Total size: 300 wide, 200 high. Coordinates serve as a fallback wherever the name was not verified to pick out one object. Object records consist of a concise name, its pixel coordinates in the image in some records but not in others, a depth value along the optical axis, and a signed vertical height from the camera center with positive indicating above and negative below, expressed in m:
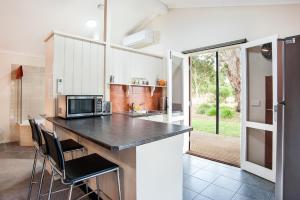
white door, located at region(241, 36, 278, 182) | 2.64 -0.14
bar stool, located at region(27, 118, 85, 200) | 1.84 -0.49
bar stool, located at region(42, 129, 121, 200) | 1.31 -0.52
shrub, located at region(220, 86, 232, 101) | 6.48 +0.28
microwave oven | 2.33 -0.08
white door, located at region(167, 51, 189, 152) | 3.73 +0.22
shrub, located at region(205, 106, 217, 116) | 6.91 -0.40
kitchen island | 1.42 -0.47
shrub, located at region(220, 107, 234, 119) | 6.77 -0.46
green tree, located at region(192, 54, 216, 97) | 6.41 +0.91
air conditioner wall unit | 4.29 +1.44
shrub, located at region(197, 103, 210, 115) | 7.05 -0.30
